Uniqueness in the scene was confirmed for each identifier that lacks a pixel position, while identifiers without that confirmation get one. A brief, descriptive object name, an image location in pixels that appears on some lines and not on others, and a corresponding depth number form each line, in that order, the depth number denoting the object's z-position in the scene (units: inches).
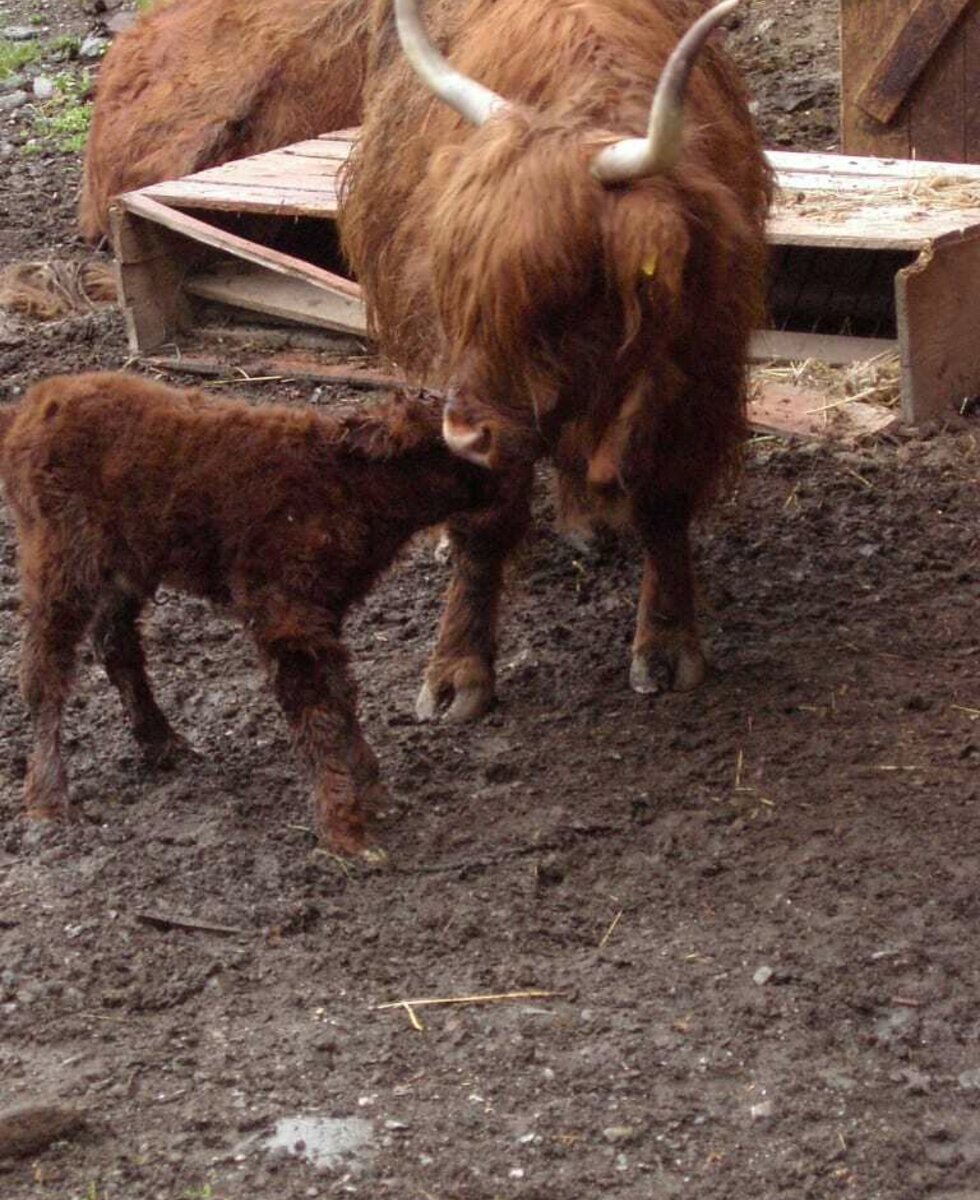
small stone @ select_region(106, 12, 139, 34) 480.7
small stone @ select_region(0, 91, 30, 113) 443.9
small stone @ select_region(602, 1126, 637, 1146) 127.3
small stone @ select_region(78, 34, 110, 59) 471.8
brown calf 162.6
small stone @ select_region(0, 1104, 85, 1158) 125.8
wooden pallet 239.9
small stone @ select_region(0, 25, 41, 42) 496.1
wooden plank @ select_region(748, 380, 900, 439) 247.3
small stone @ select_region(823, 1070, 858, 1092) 132.5
